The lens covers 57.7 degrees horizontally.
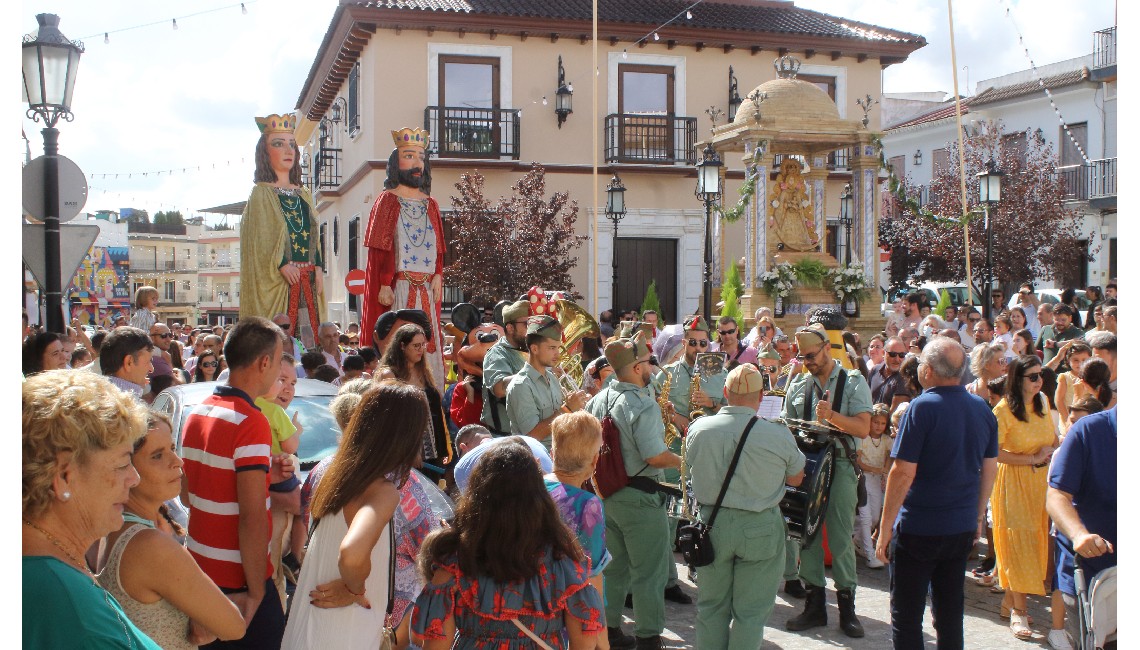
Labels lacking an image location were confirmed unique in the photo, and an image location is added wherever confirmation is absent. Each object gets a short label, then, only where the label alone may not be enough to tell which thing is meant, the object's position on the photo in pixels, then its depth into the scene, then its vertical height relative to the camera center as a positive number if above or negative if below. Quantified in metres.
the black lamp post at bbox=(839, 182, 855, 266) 19.92 +1.56
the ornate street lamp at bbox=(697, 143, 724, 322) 14.40 +1.41
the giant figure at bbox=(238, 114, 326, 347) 8.49 +0.46
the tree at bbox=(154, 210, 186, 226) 77.06 +5.33
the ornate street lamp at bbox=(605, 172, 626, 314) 18.38 +1.49
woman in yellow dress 6.43 -1.18
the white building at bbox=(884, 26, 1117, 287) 24.20 +4.31
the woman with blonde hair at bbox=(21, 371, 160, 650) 2.10 -0.46
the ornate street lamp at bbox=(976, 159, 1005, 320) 15.14 +1.36
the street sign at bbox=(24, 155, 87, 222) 7.57 +0.74
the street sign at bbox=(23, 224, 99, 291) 7.66 +0.32
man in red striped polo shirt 3.64 -0.75
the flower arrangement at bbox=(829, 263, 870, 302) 15.55 +0.03
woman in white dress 3.29 -0.77
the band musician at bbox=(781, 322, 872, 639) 6.25 -0.97
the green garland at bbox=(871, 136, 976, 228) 15.56 +1.39
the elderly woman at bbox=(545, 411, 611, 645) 3.88 -0.76
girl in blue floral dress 3.27 -0.92
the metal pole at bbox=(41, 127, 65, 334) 7.51 +0.40
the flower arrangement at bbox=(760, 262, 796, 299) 15.44 +0.07
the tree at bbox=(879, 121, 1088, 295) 26.42 +1.65
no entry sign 12.64 +0.07
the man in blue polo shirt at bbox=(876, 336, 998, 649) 4.98 -1.00
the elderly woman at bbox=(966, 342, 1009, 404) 6.63 -0.52
